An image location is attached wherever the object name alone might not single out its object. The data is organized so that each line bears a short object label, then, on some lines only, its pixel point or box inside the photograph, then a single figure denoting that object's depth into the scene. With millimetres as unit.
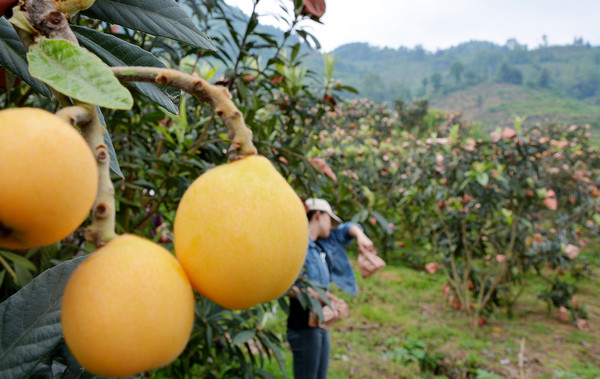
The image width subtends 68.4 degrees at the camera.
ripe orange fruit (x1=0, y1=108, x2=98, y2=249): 232
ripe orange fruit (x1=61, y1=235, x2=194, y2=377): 268
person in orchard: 2627
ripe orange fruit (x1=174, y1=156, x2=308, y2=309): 304
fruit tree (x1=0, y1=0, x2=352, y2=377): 247
